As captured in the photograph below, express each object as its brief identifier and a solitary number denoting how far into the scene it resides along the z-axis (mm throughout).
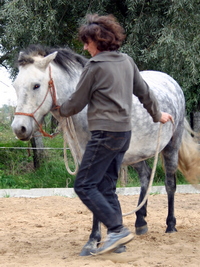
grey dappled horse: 7332
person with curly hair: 6536
